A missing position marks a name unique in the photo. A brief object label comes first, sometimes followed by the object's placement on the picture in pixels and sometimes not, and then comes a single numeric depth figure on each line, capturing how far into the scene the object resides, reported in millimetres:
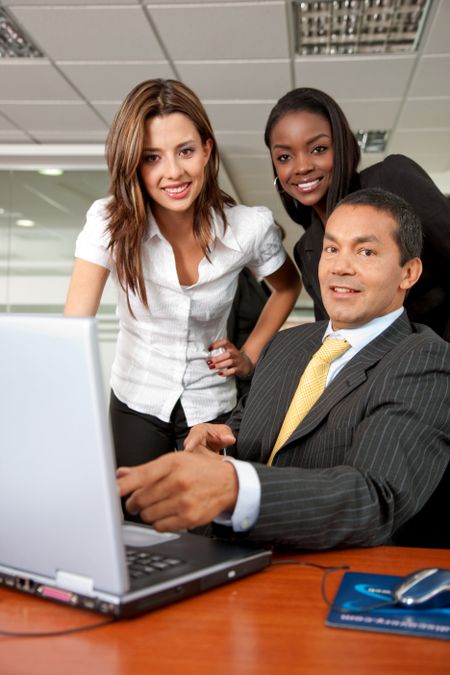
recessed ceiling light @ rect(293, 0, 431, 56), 3924
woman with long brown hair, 1885
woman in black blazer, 1901
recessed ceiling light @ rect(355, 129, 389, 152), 5932
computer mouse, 808
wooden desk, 689
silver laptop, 697
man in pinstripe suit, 916
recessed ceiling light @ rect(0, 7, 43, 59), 4079
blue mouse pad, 762
